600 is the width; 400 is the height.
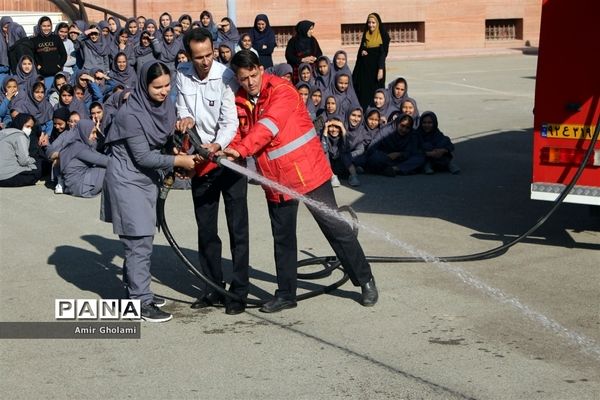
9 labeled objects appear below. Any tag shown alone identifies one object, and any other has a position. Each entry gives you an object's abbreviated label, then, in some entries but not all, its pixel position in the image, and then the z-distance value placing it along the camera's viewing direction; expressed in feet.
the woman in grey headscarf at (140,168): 22.06
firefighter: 22.20
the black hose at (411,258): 25.07
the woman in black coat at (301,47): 53.16
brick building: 92.27
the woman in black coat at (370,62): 51.11
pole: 59.41
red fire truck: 27.76
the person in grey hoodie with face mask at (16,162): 39.81
